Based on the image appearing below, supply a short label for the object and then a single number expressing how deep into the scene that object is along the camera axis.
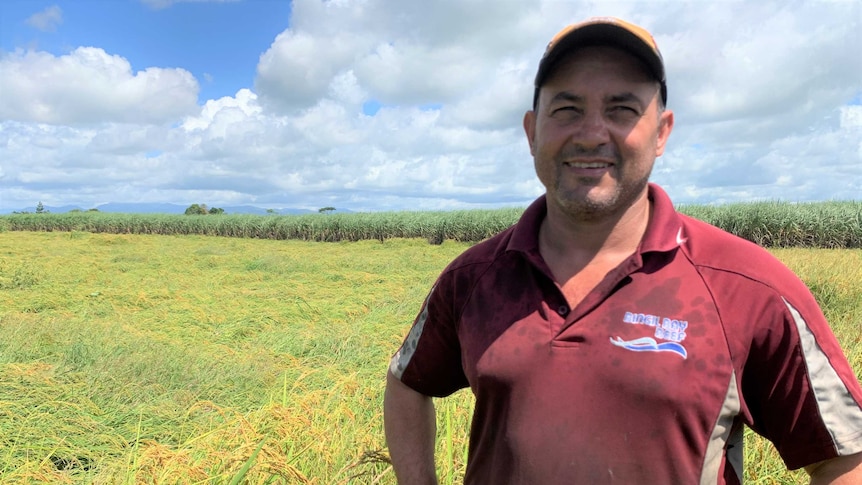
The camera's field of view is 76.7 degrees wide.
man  0.96
